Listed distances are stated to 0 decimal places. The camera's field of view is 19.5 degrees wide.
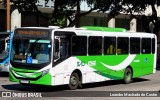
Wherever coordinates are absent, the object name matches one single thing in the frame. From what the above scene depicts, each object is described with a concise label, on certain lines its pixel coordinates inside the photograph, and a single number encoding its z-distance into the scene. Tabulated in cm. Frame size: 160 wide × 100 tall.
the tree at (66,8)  3331
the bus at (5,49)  2552
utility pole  2864
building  4403
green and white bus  1734
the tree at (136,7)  3928
